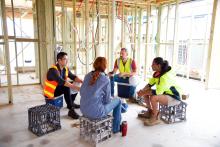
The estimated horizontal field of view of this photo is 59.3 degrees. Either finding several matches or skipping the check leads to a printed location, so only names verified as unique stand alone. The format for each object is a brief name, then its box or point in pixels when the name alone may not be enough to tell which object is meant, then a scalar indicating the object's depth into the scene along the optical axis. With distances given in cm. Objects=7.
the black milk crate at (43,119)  255
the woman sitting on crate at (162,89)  280
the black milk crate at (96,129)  232
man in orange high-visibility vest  300
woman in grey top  223
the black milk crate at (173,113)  295
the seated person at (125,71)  390
